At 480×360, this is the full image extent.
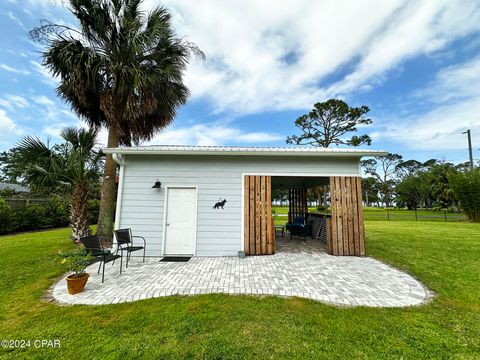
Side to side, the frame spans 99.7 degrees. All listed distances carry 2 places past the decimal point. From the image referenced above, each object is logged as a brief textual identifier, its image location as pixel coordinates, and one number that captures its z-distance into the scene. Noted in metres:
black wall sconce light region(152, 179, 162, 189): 5.73
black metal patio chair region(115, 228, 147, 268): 4.93
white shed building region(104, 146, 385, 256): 5.73
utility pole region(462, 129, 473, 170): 18.04
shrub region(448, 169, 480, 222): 14.94
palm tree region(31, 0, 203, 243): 6.08
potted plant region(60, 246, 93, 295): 3.40
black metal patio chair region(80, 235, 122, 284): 4.10
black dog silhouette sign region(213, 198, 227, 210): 5.83
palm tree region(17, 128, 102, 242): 6.38
